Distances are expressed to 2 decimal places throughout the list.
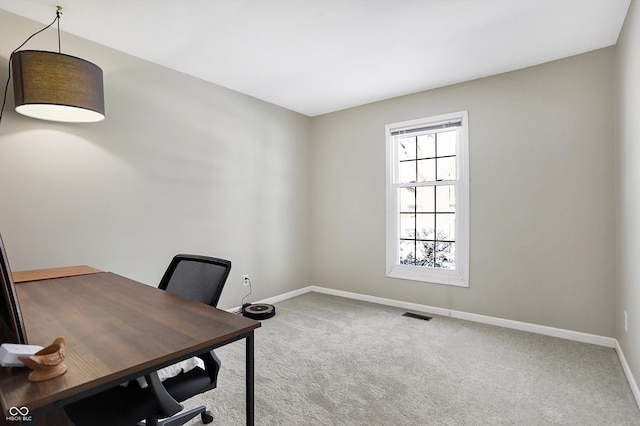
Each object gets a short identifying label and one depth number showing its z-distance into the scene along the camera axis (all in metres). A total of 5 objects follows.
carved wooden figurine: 0.89
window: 3.70
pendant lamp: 2.07
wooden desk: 0.87
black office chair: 1.21
